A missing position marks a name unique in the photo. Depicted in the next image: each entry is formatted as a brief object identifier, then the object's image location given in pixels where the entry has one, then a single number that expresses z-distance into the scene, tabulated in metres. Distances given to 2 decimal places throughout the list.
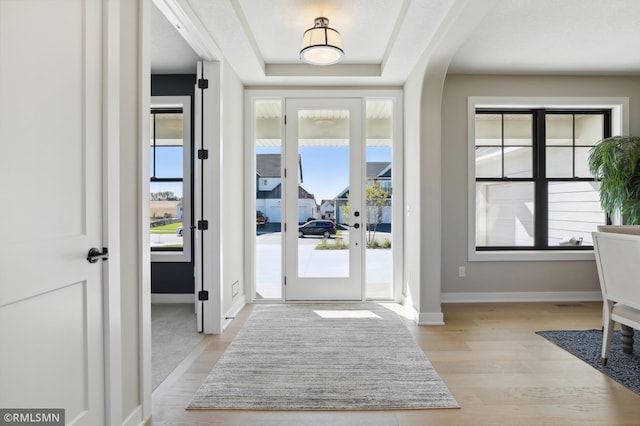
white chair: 2.16
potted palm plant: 3.44
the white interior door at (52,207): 1.09
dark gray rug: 2.26
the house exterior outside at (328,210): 4.02
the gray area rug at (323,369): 1.99
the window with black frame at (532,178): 4.10
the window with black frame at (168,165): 4.10
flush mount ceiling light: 2.68
